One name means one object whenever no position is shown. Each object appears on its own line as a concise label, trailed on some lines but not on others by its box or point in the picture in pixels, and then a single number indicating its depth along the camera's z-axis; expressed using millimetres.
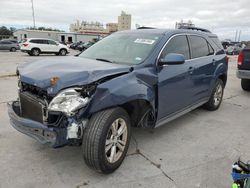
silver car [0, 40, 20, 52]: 23648
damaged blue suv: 2044
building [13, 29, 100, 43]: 40400
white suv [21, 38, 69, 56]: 17756
